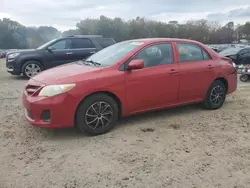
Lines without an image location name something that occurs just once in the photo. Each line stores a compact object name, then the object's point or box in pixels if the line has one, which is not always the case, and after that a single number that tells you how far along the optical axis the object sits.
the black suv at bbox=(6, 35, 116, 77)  7.84
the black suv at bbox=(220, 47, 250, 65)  10.64
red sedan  3.15
